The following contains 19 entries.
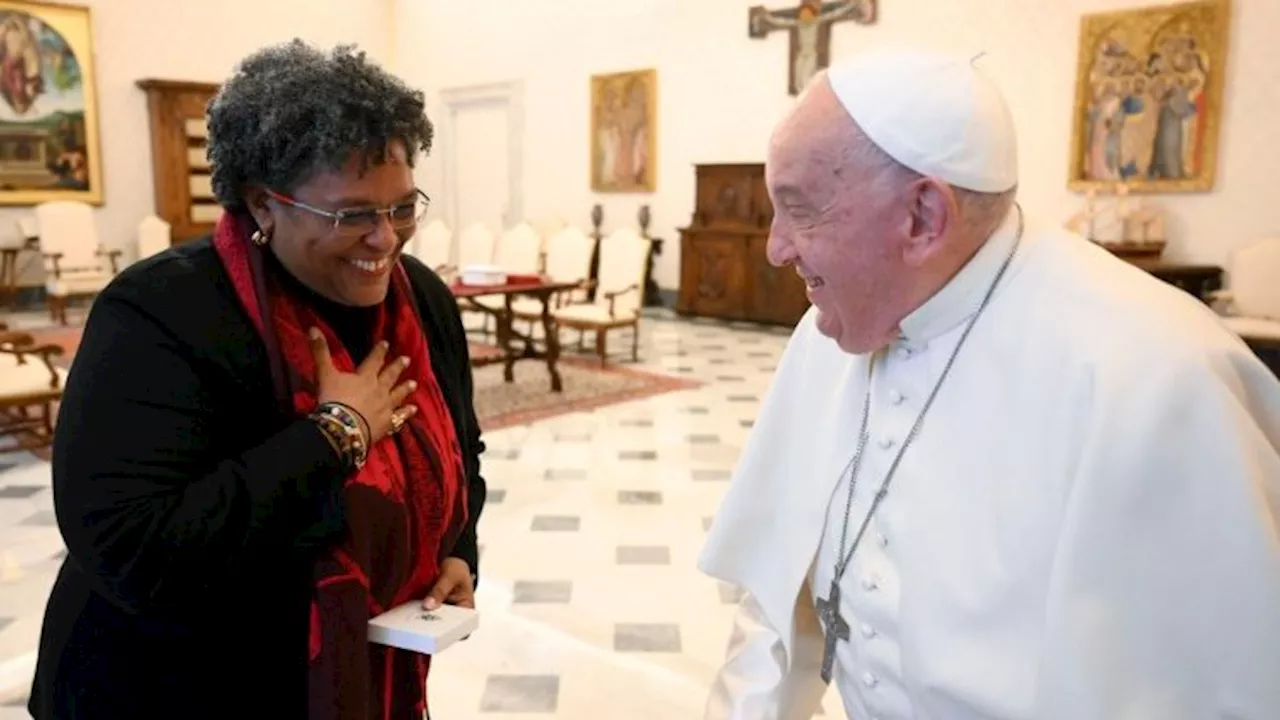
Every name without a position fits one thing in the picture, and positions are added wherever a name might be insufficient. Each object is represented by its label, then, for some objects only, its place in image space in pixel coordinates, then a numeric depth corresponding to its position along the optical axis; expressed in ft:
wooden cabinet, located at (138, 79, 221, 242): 38.58
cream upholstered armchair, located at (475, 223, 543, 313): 30.04
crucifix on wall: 30.55
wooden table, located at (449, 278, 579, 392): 22.20
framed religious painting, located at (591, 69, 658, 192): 36.22
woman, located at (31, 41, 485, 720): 3.86
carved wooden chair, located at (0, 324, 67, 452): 16.30
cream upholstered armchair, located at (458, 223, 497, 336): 31.73
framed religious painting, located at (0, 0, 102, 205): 35.76
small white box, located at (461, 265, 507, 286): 22.16
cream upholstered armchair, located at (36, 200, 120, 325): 33.73
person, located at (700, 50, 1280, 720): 3.50
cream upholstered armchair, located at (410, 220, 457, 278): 32.48
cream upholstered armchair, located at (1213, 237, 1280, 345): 21.85
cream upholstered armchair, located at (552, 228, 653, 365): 25.48
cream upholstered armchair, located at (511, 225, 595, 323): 28.43
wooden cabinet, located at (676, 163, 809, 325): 31.35
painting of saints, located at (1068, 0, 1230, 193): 23.84
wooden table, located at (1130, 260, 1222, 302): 23.21
